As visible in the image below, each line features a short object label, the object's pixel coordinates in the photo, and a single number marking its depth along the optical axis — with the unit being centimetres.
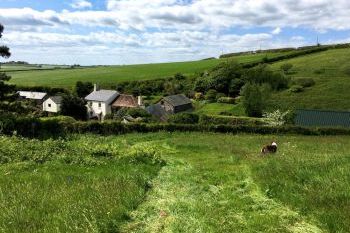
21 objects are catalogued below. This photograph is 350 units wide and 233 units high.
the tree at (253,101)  8525
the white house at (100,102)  11194
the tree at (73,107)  9681
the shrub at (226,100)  10336
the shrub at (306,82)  10356
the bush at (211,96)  11062
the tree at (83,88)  13058
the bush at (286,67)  11690
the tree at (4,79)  4959
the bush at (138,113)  8508
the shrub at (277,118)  6695
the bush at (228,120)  6500
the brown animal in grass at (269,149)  2740
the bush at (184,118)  6588
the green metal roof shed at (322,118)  6844
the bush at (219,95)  10910
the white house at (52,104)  11337
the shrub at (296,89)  10025
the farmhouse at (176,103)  10525
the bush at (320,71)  11269
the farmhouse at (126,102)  10634
